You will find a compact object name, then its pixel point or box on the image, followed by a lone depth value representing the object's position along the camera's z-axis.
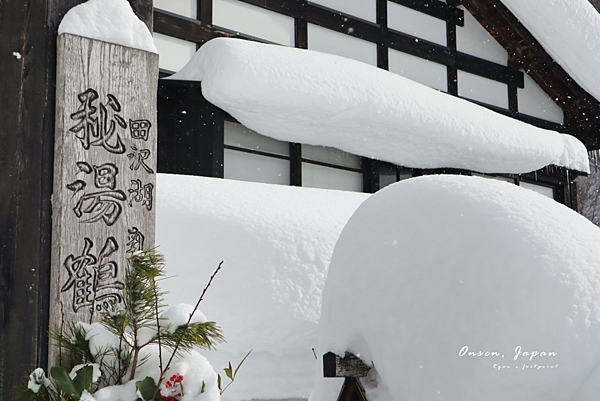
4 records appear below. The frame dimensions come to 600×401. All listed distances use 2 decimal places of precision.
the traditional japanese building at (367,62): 6.00
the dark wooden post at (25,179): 2.21
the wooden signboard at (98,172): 2.26
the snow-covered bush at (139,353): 1.88
